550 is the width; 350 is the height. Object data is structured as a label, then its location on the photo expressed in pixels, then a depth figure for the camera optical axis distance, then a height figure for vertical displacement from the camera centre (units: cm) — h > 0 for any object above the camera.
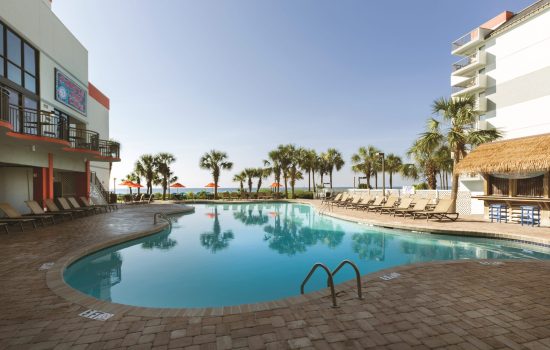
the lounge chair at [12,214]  1059 -122
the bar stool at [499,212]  1265 -154
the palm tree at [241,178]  3597 +39
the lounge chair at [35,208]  1189 -113
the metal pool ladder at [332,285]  390 -149
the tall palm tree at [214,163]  3378 +223
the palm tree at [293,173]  3509 +97
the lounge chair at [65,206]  1432 -125
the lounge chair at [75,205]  1520 -127
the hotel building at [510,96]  1206 +705
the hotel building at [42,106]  1142 +404
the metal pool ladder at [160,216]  1469 -188
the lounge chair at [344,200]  2092 -155
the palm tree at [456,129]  1438 +272
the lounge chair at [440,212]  1284 -152
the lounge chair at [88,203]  1670 -135
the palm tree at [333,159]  3731 +288
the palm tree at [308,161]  3512 +252
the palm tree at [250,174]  3581 +89
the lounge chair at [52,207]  1338 -122
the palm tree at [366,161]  3650 +264
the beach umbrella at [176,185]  3232 -43
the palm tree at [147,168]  3225 +160
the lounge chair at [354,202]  1953 -156
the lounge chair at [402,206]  1502 -144
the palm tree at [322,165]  3709 +208
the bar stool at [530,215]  1149 -152
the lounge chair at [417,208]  1378 -142
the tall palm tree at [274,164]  3478 +212
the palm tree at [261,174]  3578 +88
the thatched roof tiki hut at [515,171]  1142 +37
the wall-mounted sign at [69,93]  1545 +547
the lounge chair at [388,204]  1626 -144
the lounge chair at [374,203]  1775 -153
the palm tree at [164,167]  3288 +173
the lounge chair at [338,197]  2312 -142
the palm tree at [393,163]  3994 +245
